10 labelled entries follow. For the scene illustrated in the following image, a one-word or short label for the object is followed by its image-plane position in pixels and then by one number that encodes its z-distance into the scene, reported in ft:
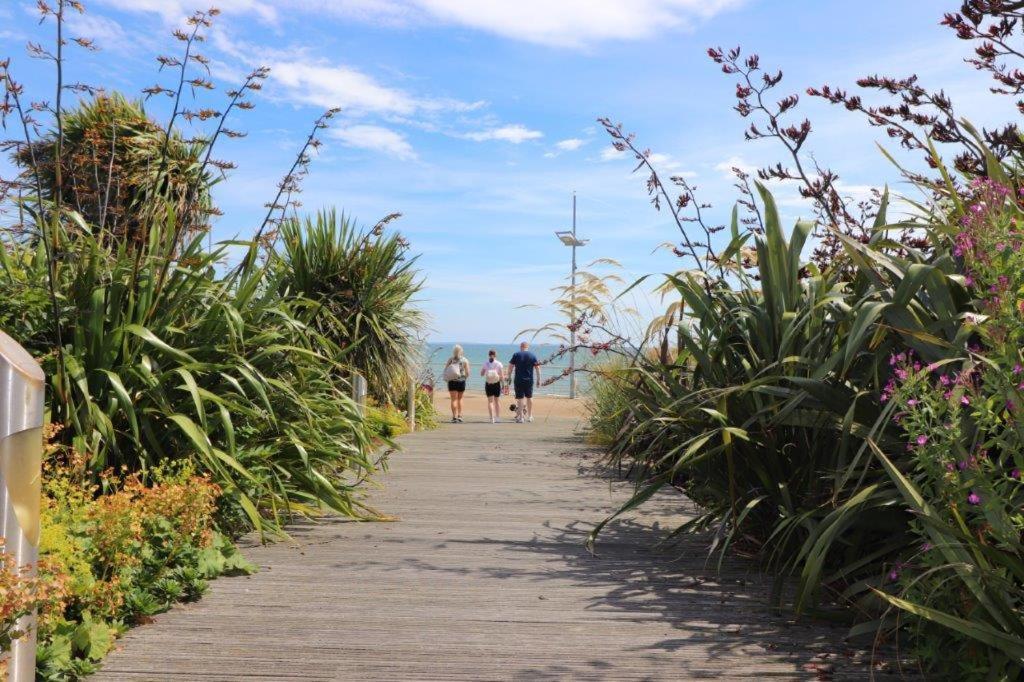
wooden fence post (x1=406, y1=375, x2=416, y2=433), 45.48
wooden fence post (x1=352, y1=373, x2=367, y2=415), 28.73
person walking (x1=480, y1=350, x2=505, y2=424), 58.75
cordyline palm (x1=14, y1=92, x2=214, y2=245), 39.65
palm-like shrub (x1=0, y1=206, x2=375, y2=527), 15.46
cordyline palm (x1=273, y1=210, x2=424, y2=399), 33.42
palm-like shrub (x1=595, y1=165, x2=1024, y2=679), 9.07
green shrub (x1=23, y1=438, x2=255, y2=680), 10.30
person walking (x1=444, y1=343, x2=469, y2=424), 57.91
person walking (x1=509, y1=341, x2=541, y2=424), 57.47
